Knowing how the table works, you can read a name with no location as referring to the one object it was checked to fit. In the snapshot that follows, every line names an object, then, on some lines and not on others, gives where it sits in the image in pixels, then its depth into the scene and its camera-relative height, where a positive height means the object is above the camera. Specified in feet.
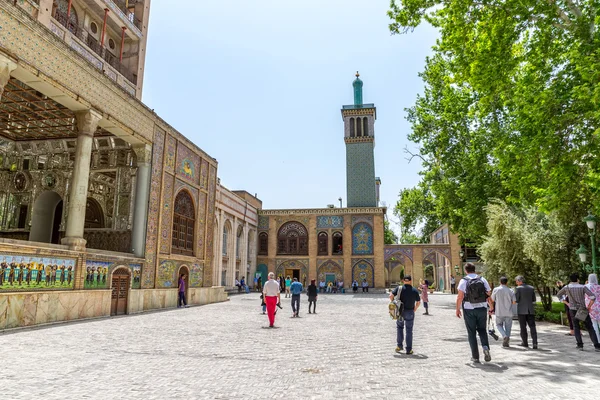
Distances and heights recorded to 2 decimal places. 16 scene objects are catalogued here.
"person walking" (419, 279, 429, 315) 50.75 -2.87
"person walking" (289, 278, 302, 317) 46.60 -2.66
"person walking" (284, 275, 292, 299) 85.15 -3.41
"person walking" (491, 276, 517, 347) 26.48 -2.23
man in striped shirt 26.16 -1.74
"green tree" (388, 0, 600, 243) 34.76 +17.29
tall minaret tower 126.72 +36.76
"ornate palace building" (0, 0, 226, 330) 35.06 +11.75
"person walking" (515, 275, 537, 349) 26.81 -2.23
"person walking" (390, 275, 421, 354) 23.13 -2.03
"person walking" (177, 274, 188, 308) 58.18 -3.69
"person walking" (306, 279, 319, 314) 51.31 -2.77
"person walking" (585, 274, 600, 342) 26.11 -2.01
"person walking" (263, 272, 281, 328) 36.11 -2.23
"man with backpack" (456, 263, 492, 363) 20.83 -1.94
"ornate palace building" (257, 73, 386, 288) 118.52 +8.94
